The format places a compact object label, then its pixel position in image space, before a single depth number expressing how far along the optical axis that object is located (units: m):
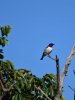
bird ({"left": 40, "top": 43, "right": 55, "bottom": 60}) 23.14
